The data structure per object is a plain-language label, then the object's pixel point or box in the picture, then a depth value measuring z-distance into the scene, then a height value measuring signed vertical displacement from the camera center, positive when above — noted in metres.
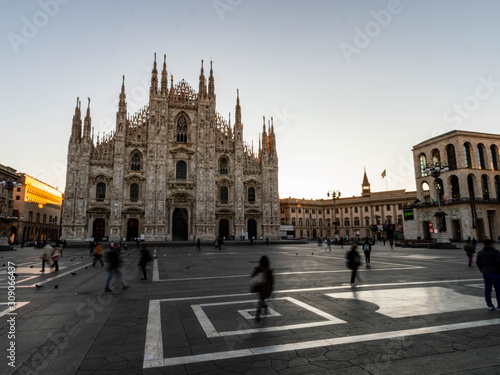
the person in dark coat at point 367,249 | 14.55 -1.03
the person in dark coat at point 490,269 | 6.53 -0.95
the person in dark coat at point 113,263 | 9.20 -0.96
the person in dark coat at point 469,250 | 13.91 -1.09
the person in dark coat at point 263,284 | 6.08 -1.10
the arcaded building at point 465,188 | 43.72 +6.06
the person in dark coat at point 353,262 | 9.79 -1.10
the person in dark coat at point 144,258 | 11.20 -0.99
